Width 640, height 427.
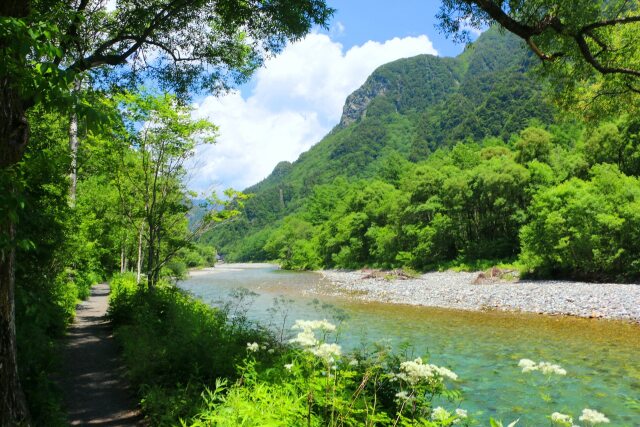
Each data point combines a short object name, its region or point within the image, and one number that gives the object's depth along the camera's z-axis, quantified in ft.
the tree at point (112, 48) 9.01
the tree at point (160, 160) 41.68
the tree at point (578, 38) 20.43
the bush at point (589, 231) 82.43
